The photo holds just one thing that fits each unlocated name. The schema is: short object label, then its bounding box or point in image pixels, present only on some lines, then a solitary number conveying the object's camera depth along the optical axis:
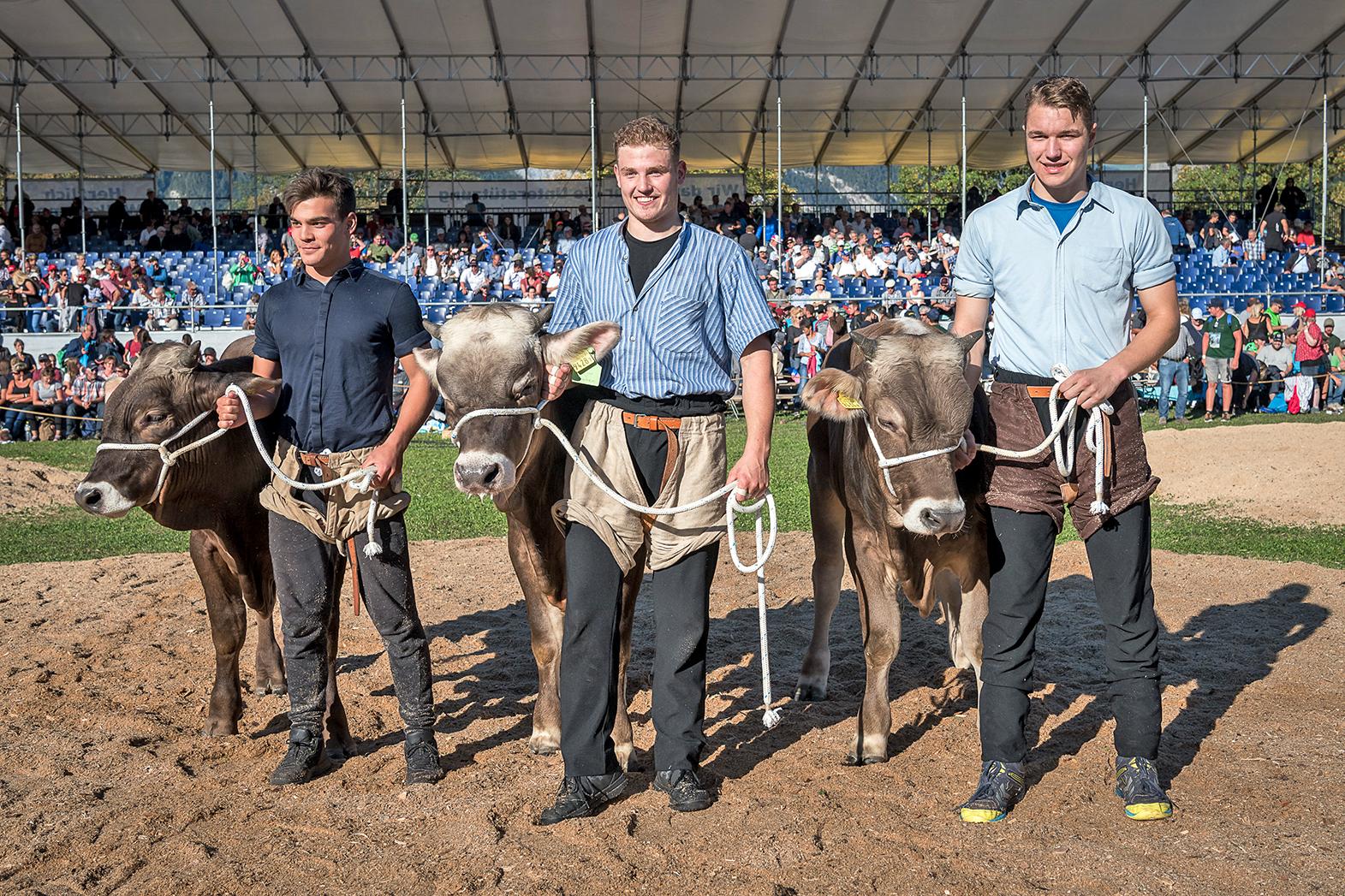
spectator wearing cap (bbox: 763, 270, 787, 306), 24.86
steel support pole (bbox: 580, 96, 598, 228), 25.45
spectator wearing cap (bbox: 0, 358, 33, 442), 21.16
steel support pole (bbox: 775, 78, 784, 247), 26.47
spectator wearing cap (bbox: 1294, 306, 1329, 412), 21.28
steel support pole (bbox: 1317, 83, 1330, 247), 26.52
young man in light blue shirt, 4.54
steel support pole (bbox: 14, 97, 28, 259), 26.23
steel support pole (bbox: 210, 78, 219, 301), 26.64
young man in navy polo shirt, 5.01
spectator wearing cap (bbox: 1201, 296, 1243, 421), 20.66
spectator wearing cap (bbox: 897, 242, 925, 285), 26.87
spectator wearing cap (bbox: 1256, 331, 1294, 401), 21.61
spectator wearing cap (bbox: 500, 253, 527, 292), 26.12
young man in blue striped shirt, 4.60
